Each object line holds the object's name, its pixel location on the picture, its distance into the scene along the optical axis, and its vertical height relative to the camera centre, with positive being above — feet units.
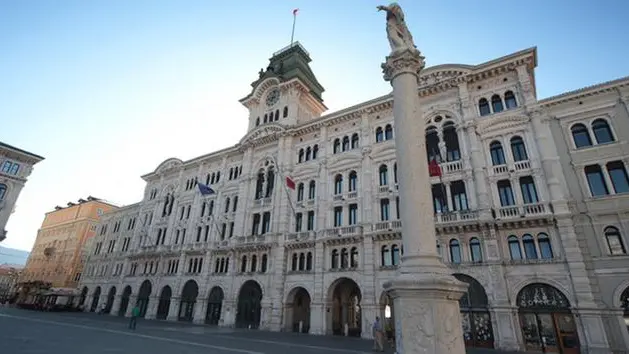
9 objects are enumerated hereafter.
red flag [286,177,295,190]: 89.88 +32.89
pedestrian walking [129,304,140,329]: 74.54 -1.71
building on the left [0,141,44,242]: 134.00 +50.36
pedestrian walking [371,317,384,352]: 54.75 -3.32
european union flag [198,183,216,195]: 102.42 +34.81
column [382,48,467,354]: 23.99 +4.04
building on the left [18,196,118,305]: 189.06 +34.79
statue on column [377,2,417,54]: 36.52 +30.71
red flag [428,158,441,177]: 67.97 +28.90
